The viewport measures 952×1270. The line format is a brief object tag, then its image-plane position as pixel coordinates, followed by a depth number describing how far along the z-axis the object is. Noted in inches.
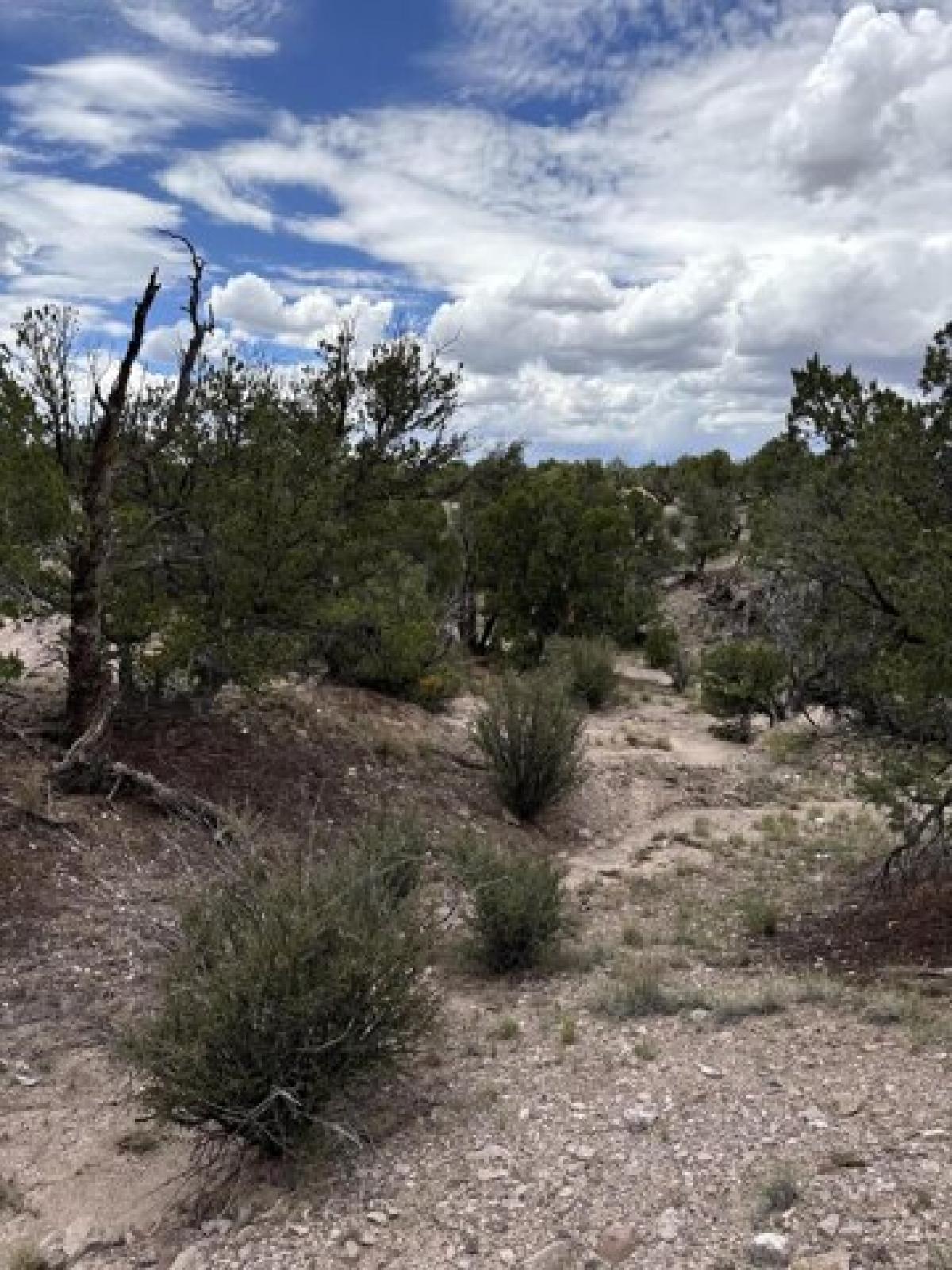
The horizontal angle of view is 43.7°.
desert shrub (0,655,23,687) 405.1
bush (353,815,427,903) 310.8
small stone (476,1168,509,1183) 201.5
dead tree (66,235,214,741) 422.6
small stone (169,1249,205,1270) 188.5
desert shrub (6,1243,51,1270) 197.3
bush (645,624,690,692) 1144.2
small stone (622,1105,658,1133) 211.6
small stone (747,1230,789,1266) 163.0
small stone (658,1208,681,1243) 174.6
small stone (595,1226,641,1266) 172.4
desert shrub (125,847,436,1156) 209.2
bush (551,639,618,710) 881.5
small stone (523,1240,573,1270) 173.5
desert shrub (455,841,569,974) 329.1
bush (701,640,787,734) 818.2
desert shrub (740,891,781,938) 362.3
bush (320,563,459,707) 528.4
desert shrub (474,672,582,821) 538.0
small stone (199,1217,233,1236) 198.7
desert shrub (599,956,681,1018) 279.0
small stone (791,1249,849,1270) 159.0
